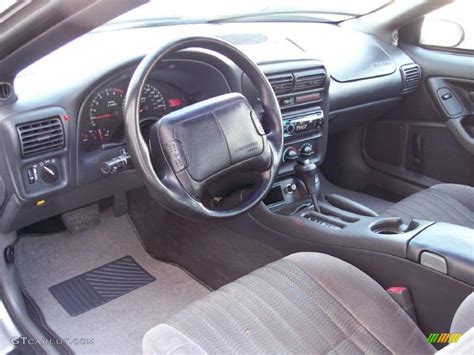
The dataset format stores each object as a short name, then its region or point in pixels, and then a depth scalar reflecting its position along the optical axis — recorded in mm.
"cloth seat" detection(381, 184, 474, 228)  1915
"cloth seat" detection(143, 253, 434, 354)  1263
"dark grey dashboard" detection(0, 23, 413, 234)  1562
